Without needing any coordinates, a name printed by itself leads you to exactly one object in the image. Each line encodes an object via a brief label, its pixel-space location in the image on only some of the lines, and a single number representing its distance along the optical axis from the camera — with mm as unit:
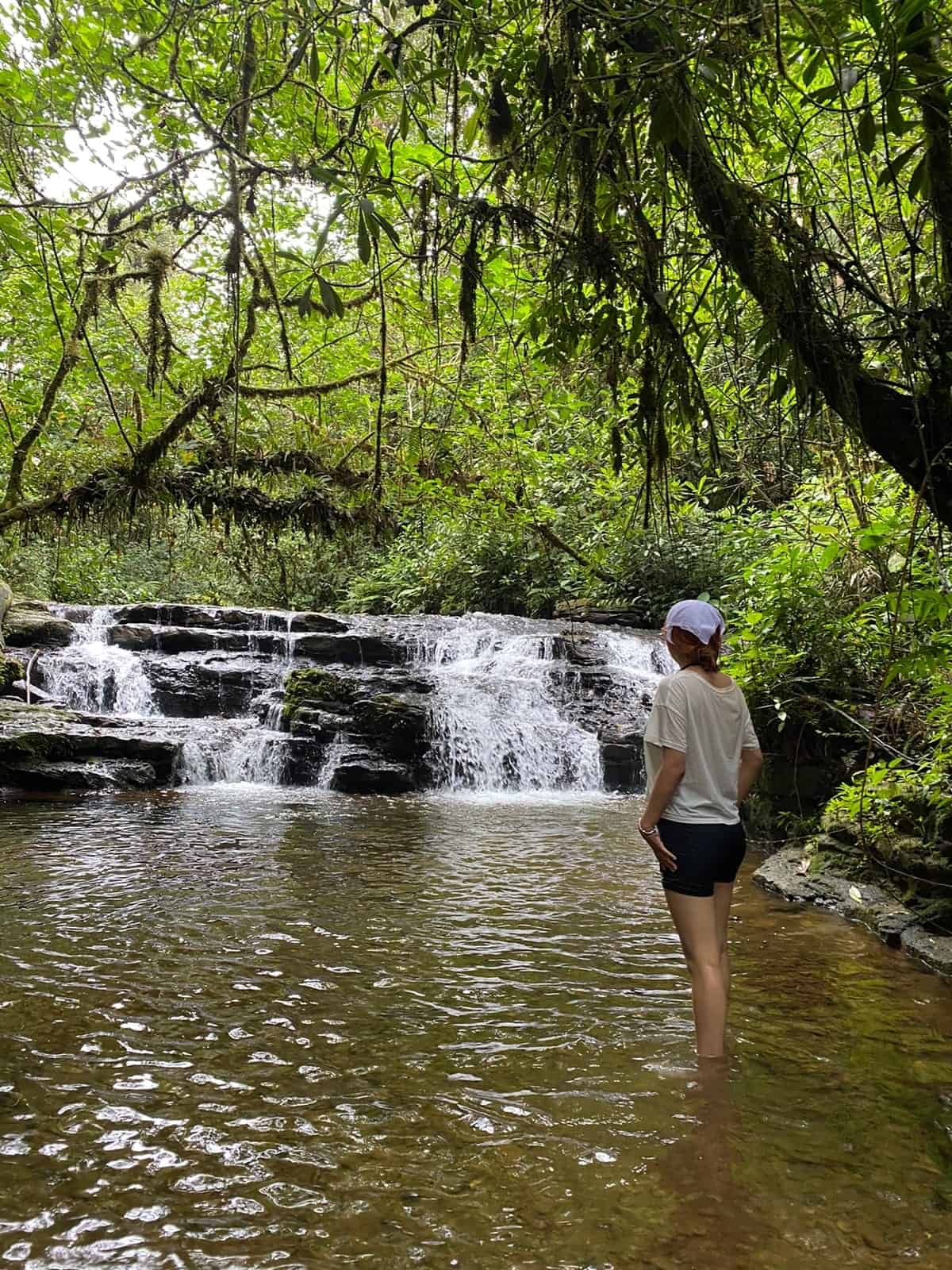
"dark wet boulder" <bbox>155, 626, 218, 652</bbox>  16094
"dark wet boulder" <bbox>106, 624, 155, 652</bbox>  16000
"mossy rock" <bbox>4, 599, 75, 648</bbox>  15461
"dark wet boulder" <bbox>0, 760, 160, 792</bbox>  11172
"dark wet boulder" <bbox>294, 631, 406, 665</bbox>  16203
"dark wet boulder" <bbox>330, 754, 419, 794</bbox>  12695
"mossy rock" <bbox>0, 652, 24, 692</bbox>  13883
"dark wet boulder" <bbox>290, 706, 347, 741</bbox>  13453
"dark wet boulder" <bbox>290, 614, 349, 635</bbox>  17453
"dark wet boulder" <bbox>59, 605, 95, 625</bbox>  17953
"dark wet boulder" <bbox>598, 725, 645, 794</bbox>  12977
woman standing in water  3330
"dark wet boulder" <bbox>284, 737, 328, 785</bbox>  13016
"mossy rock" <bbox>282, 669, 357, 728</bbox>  13930
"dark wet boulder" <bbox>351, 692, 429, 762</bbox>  13391
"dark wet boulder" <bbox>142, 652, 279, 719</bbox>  14898
